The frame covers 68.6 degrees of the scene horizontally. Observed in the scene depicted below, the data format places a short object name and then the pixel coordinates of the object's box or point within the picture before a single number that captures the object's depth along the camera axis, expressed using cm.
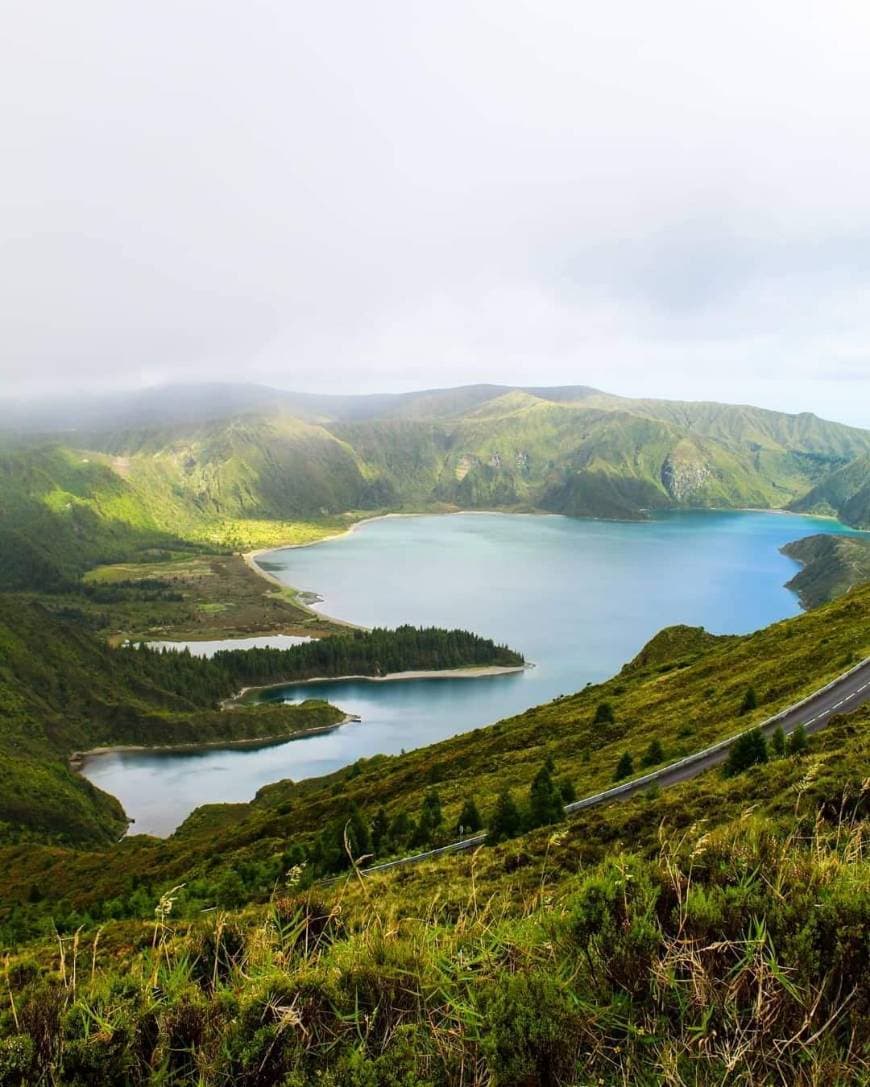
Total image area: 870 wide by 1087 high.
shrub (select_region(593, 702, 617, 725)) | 4981
